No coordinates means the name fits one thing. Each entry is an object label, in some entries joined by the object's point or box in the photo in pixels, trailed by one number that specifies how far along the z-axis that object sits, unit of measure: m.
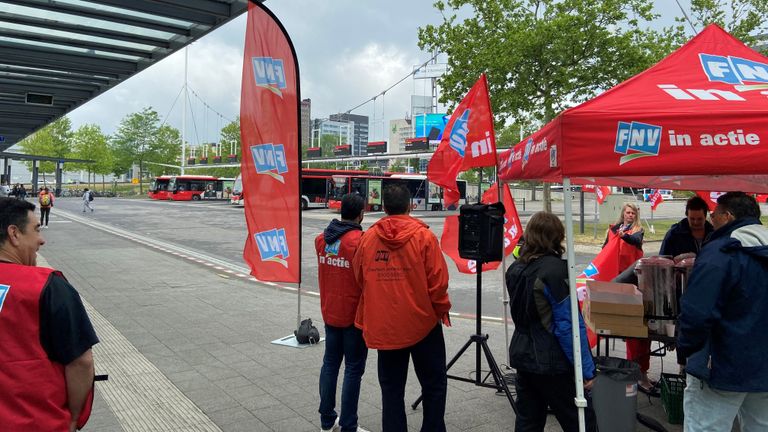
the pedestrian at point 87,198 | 35.44
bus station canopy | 6.33
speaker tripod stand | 4.27
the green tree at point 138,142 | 68.13
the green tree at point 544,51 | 17.64
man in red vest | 1.88
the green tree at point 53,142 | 63.66
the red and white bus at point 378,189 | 38.19
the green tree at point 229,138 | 81.94
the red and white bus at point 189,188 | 54.66
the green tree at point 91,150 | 67.50
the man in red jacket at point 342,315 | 3.71
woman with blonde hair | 4.82
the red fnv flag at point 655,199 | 20.35
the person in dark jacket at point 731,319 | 2.66
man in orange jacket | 3.22
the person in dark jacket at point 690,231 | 4.78
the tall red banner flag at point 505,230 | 5.33
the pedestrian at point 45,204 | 21.72
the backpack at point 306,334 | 6.26
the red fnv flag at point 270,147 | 5.54
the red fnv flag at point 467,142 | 4.83
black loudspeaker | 4.16
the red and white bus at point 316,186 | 41.69
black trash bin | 3.44
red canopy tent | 2.95
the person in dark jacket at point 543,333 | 3.03
